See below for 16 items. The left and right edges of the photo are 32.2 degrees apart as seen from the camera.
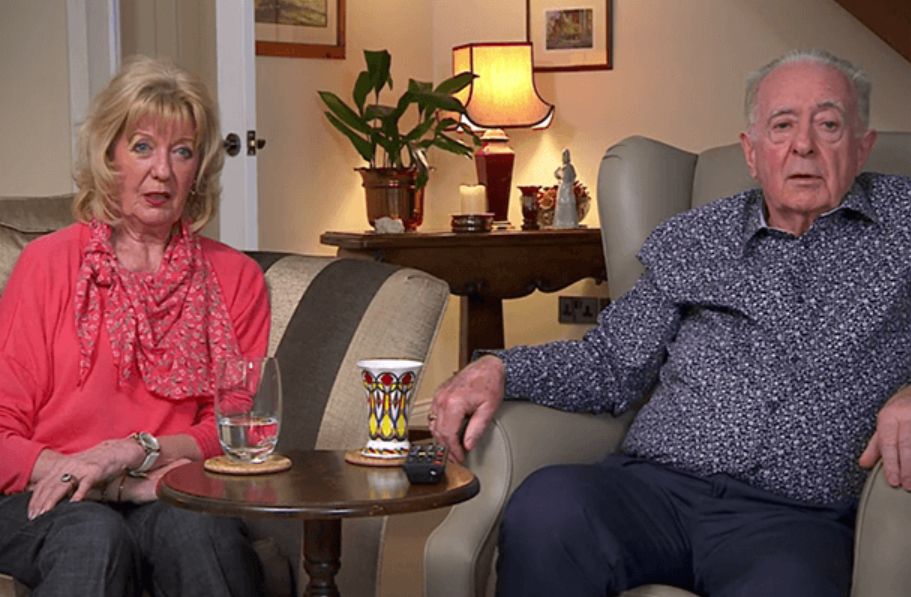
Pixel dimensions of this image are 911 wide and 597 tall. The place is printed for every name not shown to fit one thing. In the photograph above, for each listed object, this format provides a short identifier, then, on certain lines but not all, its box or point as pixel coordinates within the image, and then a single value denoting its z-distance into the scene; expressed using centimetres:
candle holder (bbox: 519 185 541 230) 481
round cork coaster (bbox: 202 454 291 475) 194
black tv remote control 188
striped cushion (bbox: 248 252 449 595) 224
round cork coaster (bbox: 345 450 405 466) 199
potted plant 468
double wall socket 514
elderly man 214
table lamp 488
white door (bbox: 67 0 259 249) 382
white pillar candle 477
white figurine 479
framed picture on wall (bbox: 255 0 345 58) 459
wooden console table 443
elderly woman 208
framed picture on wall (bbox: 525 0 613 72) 506
